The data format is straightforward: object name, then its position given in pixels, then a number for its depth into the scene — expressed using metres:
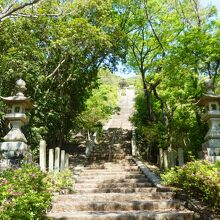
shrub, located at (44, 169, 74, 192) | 8.01
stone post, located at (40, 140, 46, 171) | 8.99
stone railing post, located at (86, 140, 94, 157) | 16.84
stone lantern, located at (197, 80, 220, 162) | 9.60
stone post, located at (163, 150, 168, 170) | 11.46
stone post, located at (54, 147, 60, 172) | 9.98
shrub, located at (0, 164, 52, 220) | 4.97
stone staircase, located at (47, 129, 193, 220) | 6.32
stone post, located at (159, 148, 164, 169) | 12.77
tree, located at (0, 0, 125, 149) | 13.36
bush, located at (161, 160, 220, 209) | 5.91
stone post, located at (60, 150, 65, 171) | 10.87
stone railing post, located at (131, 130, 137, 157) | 16.54
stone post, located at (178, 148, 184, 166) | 9.48
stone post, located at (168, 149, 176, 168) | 10.72
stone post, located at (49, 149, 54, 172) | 9.44
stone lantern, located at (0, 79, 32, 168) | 9.52
